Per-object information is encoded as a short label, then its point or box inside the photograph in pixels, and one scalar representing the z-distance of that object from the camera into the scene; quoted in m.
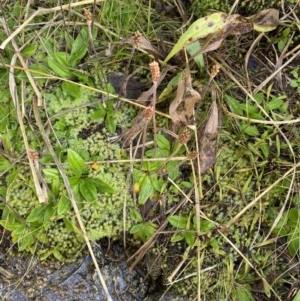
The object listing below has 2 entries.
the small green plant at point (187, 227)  0.78
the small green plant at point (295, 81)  0.81
